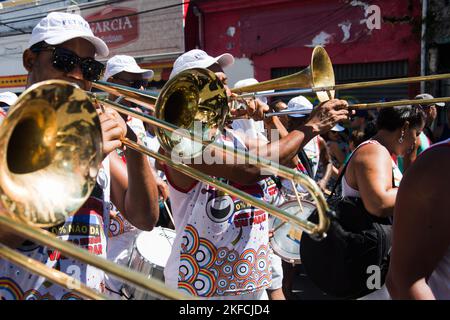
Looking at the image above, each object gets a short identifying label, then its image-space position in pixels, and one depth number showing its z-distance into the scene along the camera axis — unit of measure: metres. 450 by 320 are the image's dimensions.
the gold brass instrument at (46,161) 1.35
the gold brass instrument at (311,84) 2.71
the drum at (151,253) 3.06
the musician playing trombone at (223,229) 2.50
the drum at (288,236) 3.88
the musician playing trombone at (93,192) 1.80
